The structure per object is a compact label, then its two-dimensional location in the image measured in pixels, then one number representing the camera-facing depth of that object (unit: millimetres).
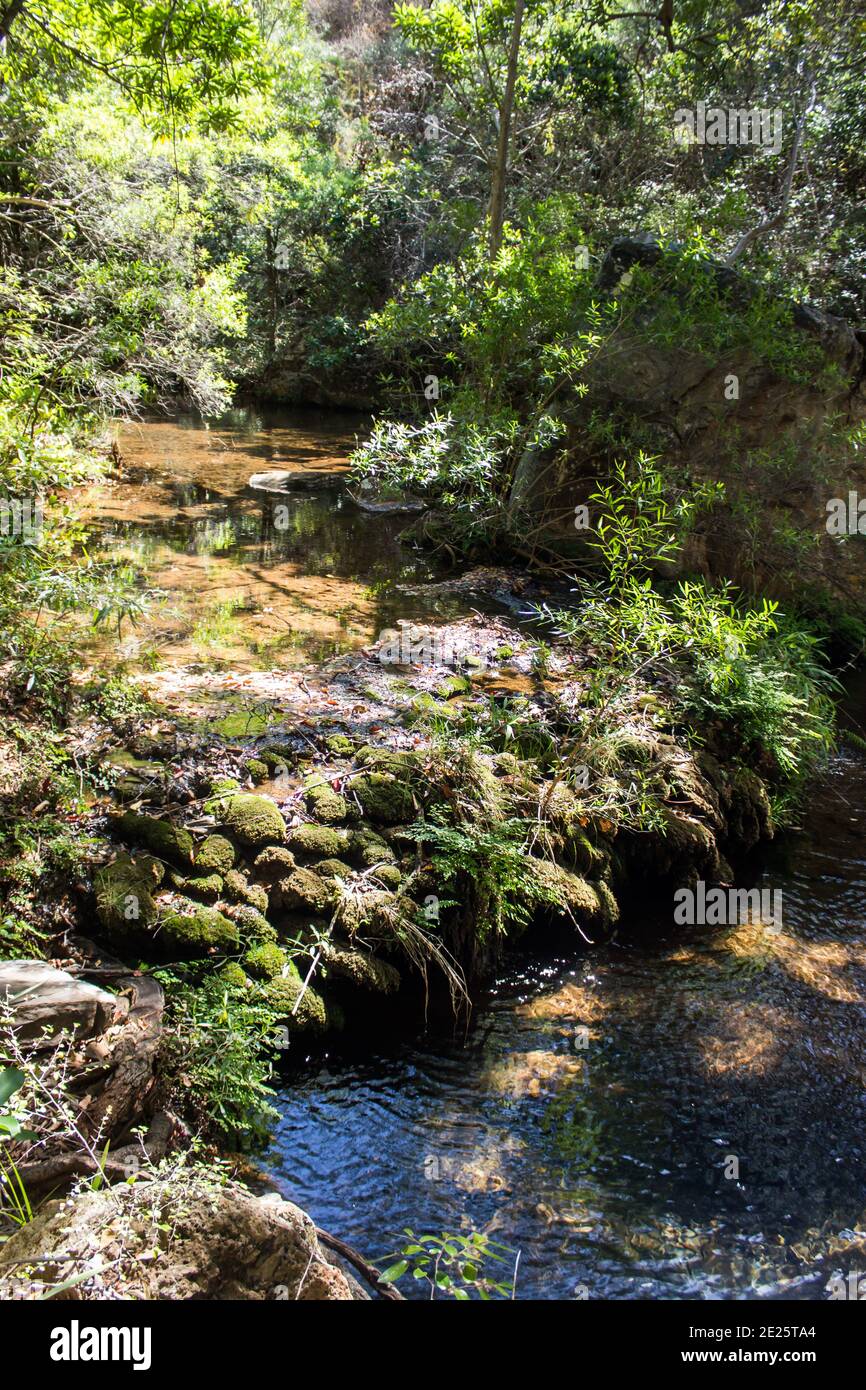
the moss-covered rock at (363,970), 4137
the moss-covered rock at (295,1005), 3863
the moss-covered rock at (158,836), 4301
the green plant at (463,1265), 2870
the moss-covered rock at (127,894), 3896
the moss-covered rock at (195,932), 3906
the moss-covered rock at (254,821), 4480
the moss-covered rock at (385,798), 4898
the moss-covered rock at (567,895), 4855
